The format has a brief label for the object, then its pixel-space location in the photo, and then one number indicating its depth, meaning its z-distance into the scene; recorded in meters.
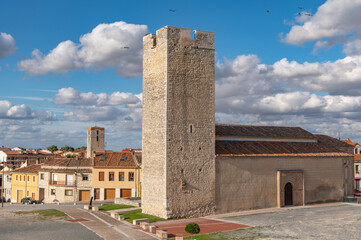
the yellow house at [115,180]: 54.38
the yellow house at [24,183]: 60.98
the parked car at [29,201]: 52.76
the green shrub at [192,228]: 23.50
